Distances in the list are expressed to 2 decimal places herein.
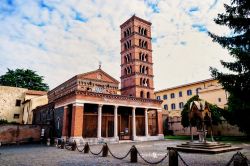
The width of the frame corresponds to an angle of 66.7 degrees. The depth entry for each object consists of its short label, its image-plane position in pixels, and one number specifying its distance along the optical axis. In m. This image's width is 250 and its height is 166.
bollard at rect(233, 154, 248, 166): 6.16
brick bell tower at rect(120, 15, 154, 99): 32.28
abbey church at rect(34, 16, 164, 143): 23.45
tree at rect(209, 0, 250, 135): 9.10
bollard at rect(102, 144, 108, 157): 12.20
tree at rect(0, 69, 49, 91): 51.28
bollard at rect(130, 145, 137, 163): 9.91
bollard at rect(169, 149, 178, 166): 8.08
